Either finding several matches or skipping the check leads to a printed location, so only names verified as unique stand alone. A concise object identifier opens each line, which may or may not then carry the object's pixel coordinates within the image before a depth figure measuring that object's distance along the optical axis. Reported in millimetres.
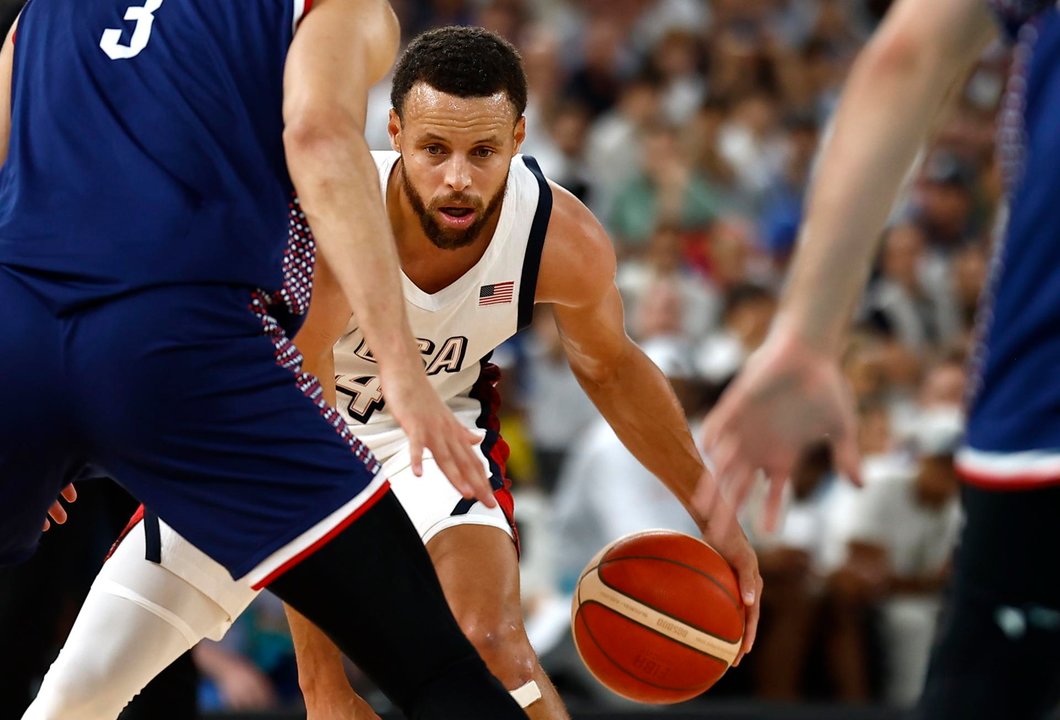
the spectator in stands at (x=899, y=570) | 14930
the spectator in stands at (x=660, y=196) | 19922
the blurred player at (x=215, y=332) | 5383
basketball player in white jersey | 8219
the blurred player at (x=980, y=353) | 4086
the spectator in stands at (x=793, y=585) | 14562
